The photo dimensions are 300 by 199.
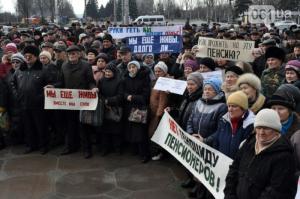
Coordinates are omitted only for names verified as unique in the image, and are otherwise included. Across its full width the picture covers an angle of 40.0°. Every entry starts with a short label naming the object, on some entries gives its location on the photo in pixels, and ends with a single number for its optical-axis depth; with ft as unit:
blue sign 27.73
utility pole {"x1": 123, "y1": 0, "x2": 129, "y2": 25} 71.26
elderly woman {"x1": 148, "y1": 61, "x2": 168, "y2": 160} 22.22
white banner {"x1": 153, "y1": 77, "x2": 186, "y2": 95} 20.88
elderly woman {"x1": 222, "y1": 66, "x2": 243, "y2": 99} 17.63
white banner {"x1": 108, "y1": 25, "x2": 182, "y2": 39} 32.58
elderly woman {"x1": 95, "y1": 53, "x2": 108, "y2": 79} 24.32
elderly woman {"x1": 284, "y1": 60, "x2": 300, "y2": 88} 19.02
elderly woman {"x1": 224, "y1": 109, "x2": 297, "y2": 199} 11.07
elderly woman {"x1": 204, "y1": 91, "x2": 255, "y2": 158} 14.16
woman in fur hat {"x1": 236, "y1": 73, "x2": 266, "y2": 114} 15.67
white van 160.35
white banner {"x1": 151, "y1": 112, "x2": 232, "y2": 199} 15.23
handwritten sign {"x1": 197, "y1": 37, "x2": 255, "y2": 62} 25.16
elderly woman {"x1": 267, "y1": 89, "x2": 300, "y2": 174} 13.88
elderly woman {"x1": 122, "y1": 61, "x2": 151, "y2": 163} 22.59
